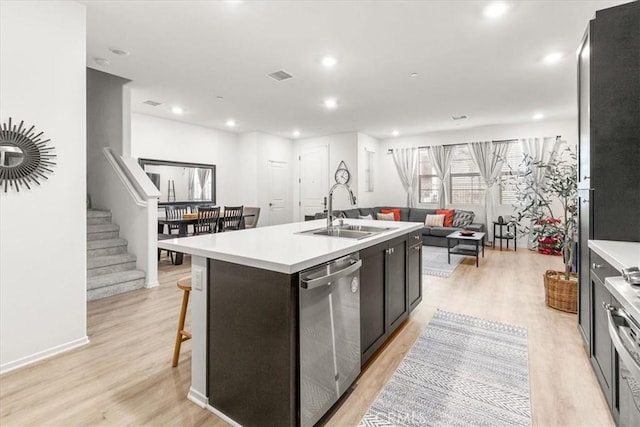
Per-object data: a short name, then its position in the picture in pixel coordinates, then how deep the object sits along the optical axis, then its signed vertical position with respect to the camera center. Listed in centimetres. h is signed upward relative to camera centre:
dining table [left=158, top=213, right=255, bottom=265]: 505 -27
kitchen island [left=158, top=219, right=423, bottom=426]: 144 -55
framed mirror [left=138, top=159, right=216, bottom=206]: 626 +61
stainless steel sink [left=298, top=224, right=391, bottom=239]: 251 -19
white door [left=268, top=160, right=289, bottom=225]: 828 +44
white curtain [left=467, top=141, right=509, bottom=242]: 716 +92
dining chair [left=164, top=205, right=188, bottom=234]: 552 -6
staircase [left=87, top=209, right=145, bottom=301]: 372 -68
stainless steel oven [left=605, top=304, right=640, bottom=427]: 102 -50
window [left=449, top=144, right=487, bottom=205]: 747 +70
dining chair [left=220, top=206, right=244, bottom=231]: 561 -17
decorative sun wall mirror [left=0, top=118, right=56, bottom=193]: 220 +38
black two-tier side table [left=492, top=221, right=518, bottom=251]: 656 -55
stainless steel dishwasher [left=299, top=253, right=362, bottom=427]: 149 -66
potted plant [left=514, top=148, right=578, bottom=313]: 315 -28
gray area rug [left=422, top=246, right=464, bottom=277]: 478 -92
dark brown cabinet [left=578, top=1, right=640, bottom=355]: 191 +52
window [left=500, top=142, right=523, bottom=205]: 700 +79
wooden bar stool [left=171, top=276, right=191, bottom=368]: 220 -87
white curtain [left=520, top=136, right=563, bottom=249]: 661 +127
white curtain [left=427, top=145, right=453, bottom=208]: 773 +111
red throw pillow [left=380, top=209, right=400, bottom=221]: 771 -8
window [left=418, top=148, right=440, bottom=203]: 803 +74
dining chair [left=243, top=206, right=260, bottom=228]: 684 -18
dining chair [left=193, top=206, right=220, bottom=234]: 515 -21
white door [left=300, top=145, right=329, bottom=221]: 840 +84
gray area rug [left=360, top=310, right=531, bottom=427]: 172 -112
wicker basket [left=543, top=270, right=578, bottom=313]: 317 -86
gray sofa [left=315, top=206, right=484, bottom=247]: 679 -43
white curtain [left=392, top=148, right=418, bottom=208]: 823 +106
